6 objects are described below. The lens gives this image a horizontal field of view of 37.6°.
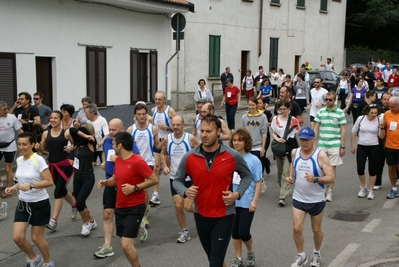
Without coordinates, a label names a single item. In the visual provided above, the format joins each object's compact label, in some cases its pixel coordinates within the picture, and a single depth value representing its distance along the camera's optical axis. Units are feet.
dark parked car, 90.63
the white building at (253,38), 81.87
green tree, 139.23
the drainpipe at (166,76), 60.21
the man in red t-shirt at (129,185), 20.75
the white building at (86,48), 43.16
